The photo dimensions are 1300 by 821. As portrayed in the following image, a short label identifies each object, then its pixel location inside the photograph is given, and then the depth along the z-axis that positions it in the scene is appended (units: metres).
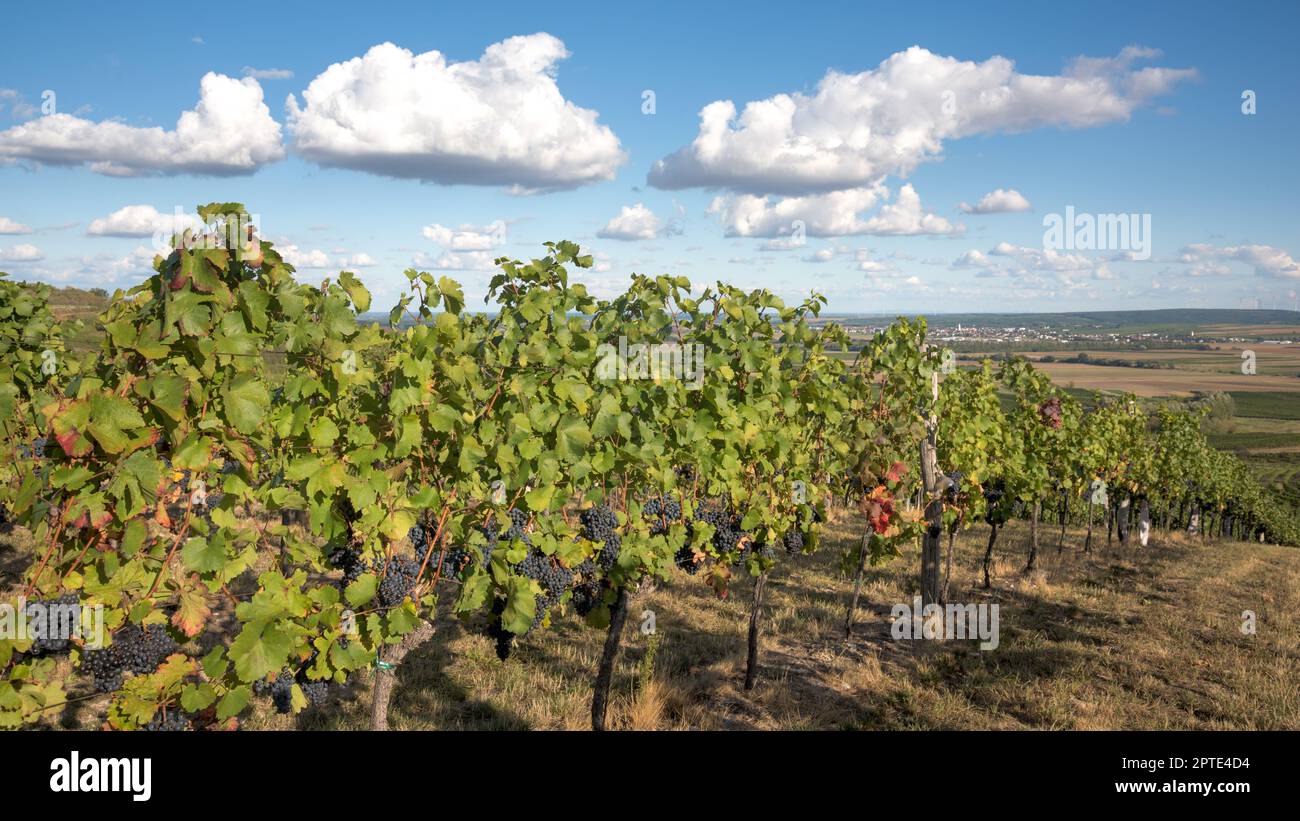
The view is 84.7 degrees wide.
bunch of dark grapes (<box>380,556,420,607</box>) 4.07
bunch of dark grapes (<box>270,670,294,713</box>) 4.37
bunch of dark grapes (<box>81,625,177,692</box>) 3.58
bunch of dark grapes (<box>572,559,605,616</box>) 5.67
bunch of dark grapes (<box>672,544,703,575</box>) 6.31
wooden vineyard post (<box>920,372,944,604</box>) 9.71
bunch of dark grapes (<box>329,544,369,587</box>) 4.41
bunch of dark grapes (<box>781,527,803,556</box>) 7.43
